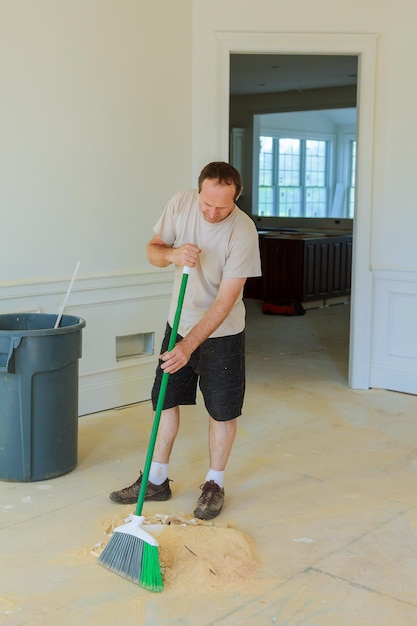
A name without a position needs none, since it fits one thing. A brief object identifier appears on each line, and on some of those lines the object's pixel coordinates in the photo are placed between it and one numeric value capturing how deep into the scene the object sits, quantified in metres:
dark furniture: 8.51
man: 2.81
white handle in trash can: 3.48
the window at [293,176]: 13.02
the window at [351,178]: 13.54
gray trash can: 3.24
